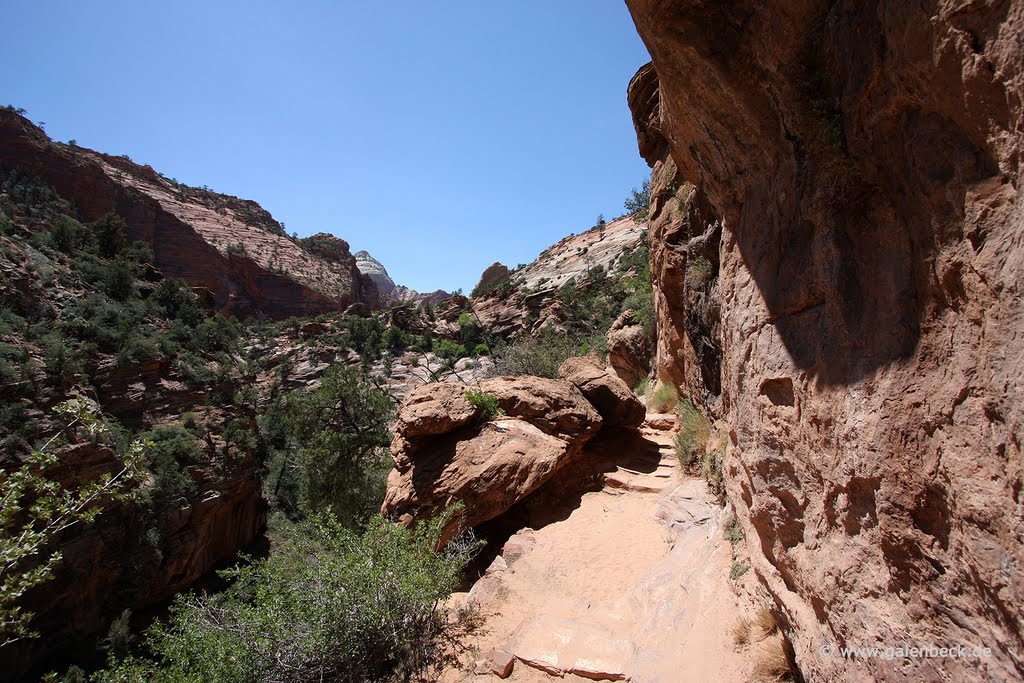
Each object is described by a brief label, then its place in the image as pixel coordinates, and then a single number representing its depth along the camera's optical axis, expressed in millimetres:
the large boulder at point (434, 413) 9172
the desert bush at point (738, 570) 4418
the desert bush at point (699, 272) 7965
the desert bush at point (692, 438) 8445
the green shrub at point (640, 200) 29684
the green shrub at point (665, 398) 11188
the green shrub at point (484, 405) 9812
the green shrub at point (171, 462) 17375
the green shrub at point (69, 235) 26364
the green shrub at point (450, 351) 40500
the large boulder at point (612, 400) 10797
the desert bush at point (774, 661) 3482
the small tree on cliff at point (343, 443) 13844
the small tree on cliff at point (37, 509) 2807
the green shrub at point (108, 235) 29903
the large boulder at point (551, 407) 9891
